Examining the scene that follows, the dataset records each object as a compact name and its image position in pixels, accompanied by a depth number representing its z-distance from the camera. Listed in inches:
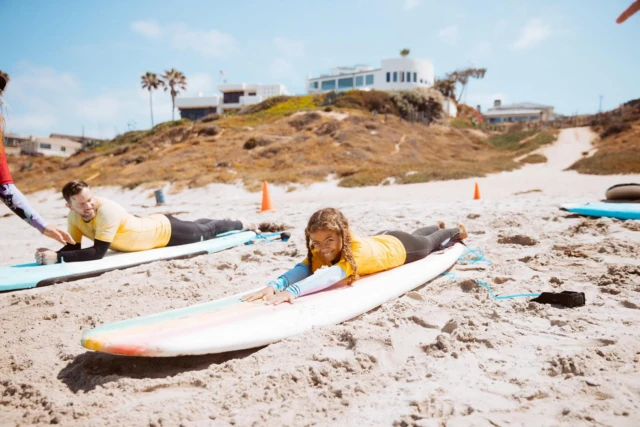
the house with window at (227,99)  1951.3
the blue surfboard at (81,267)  175.3
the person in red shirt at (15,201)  130.6
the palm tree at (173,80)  1968.5
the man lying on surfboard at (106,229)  180.5
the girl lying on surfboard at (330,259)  131.9
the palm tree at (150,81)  1931.6
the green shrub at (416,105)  1409.9
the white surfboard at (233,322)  97.1
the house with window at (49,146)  1916.3
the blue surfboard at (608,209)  251.8
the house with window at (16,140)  1961.9
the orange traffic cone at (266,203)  414.6
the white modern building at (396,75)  1788.9
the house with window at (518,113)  2316.6
